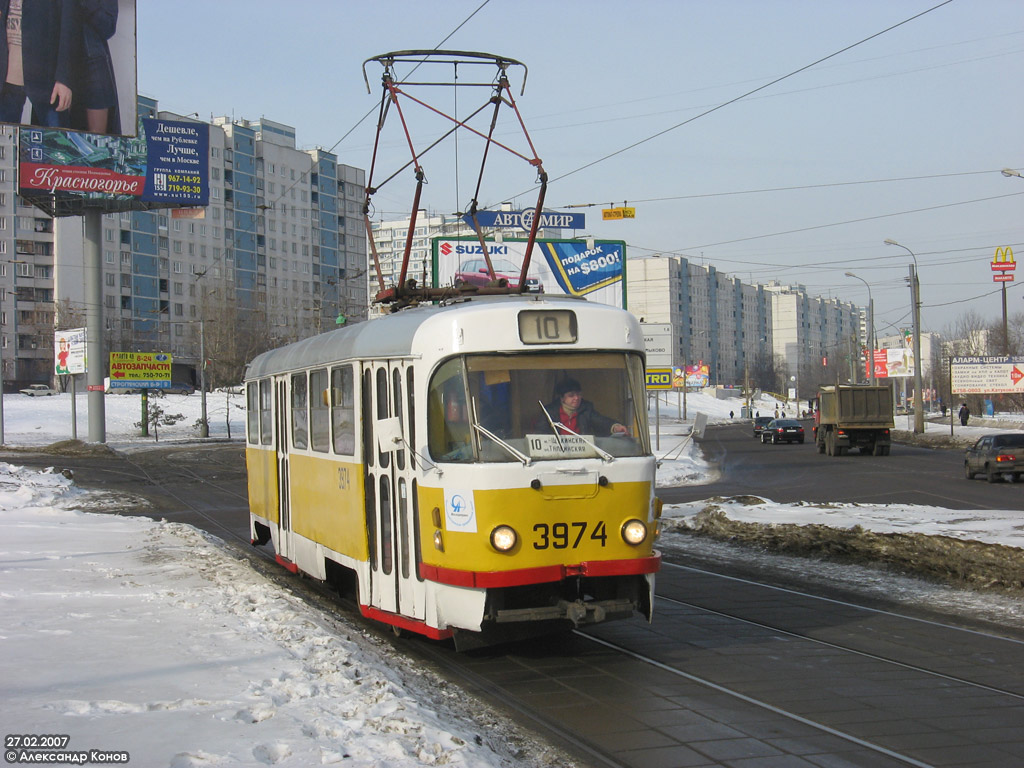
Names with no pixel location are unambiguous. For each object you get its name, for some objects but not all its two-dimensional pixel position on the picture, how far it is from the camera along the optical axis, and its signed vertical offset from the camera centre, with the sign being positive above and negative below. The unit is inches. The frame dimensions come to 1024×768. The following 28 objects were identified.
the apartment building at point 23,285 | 3784.5 +496.5
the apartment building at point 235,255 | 3713.1 +671.9
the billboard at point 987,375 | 2029.2 +26.7
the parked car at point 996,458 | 1162.6 -79.8
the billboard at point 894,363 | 2898.6 +81.3
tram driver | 308.3 -3.8
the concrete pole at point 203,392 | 2195.0 +45.3
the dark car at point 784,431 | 2273.6 -81.2
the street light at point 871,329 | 2427.4 +159.8
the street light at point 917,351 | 1989.3 +75.5
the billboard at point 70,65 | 593.6 +214.3
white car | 3137.3 +85.8
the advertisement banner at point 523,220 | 1628.9 +291.1
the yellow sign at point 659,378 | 1325.3 +27.1
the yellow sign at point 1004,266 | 2293.3 +274.6
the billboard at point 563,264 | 1390.3 +187.3
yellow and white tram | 294.5 -21.3
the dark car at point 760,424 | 2422.5 -70.8
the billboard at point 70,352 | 1980.8 +129.2
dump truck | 1727.4 -44.0
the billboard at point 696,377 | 3430.1 +69.5
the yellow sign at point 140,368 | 2233.0 +103.3
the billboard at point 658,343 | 1350.9 +75.3
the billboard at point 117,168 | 1624.0 +403.7
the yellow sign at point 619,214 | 1423.5 +257.2
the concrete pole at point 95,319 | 1822.1 +172.6
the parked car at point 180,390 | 3409.2 +81.0
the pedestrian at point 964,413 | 2512.3 -58.7
